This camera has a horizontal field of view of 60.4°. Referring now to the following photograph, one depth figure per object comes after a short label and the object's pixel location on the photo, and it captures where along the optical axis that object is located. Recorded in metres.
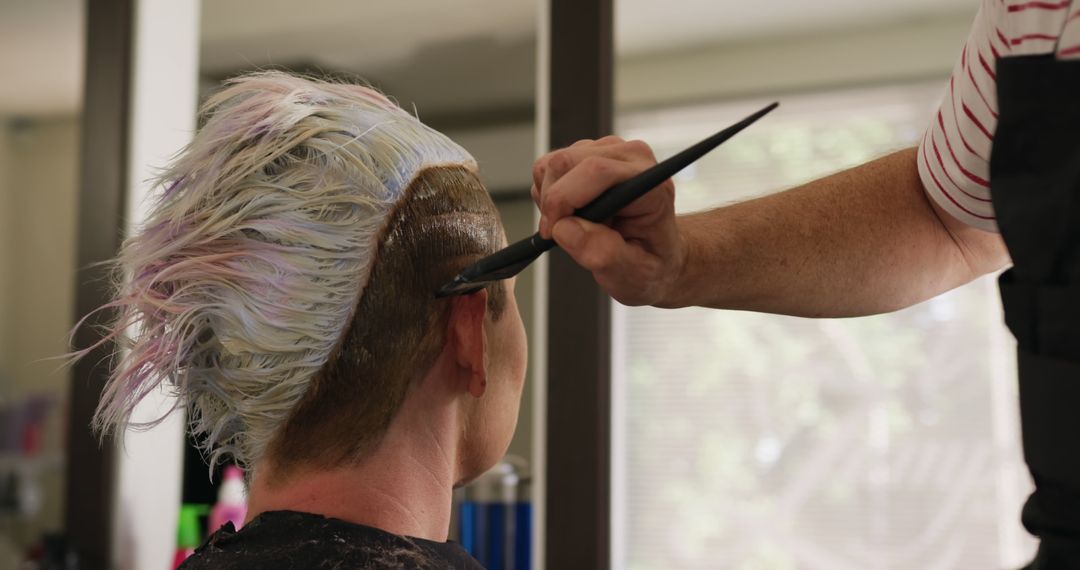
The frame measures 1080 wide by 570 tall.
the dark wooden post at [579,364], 1.60
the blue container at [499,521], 1.75
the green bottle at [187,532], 2.00
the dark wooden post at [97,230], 1.92
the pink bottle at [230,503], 1.96
